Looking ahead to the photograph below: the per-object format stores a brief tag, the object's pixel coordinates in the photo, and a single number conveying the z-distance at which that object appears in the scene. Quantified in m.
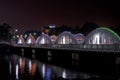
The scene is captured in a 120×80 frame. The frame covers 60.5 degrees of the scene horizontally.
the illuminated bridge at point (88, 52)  18.18
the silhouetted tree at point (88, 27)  57.89
